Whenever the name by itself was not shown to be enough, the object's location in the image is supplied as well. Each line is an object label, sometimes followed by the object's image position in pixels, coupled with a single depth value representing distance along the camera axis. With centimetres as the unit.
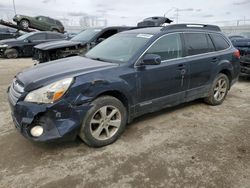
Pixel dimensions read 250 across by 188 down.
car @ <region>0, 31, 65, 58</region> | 1226
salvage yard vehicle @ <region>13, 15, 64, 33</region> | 1873
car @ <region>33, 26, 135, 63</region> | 748
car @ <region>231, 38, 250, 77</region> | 719
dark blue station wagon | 293
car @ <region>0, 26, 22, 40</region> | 1738
